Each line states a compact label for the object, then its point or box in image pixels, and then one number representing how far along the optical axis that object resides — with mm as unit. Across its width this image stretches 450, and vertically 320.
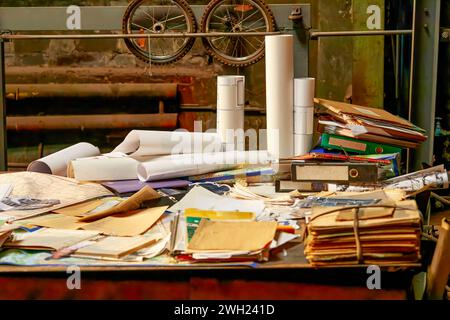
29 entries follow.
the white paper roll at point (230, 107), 4830
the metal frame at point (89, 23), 5764
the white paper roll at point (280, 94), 4637
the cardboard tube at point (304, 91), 4634
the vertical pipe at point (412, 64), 5966
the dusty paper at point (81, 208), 3788
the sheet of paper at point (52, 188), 4081
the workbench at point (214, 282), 2970
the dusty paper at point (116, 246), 3096
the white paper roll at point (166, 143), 4797
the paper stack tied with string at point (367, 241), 2942
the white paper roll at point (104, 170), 4468
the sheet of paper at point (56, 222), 3537
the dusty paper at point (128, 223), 3435
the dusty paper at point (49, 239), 3196
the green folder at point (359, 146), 4528
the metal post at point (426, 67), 5951
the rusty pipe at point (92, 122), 10229
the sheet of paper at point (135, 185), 4275
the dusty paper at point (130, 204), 3661
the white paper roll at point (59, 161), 4673
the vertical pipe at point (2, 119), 6042
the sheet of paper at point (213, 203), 3806
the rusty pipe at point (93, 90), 10199
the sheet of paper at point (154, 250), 3118
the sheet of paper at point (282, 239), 3163
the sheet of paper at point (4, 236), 3175
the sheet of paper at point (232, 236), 3075
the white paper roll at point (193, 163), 4441
